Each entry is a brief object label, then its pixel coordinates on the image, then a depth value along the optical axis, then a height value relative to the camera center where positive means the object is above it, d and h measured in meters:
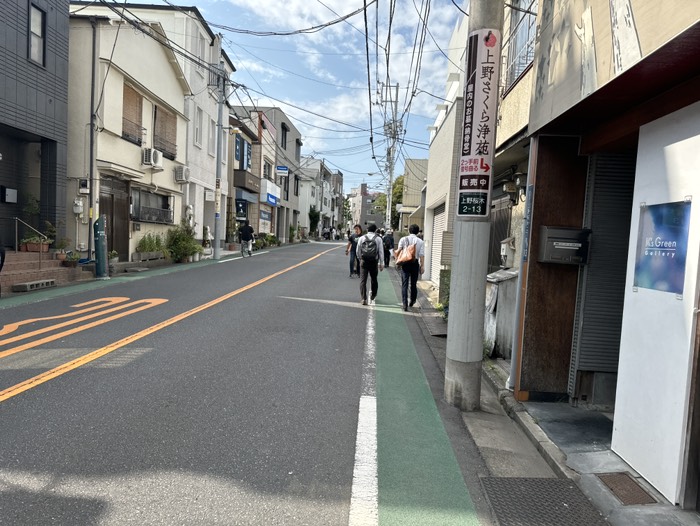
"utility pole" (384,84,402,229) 26.18 +5.54
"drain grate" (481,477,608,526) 3.01 -1.68
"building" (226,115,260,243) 29.06 +3.29
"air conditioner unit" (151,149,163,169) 16.83 +2.32
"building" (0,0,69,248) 11.62 +2.58
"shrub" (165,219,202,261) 19.07 -0.66
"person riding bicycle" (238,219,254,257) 24.26 -0.39
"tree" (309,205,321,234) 64.12 +2.03
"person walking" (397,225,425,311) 10.24 -0.53
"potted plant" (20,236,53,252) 12.25 -0.62
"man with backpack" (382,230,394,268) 20.18 -0.27
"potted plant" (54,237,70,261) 12.84 -0.71
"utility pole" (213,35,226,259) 22.09 +2.58
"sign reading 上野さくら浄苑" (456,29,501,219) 4.54 +1.12
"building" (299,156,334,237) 61.69 +5.84
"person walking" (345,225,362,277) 15.87 -0.44
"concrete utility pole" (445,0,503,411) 4.57 +0.38
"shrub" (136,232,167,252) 17.05 -0.65
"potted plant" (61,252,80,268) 12.79 -1.02
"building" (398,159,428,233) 29.55 +3.36
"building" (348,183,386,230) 109.34 +8.05
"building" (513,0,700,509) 3.00 +0.17
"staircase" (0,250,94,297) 10.65 -1.27
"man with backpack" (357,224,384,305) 10.34 -0.41
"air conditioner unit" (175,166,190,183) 20.13 +2.17
